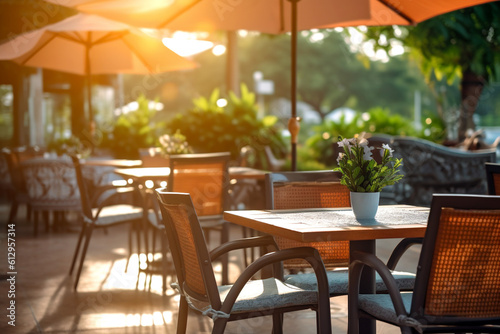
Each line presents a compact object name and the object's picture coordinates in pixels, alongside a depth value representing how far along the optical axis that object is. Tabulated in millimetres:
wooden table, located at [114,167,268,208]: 5797
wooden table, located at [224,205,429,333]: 2822
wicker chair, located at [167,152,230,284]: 5348
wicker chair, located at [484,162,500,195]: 3842
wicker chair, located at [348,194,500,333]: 2576
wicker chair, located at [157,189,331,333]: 2834
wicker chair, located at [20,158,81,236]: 8695
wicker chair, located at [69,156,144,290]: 5836
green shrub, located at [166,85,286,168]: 10234
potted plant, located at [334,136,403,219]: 3238
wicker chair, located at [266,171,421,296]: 3871
